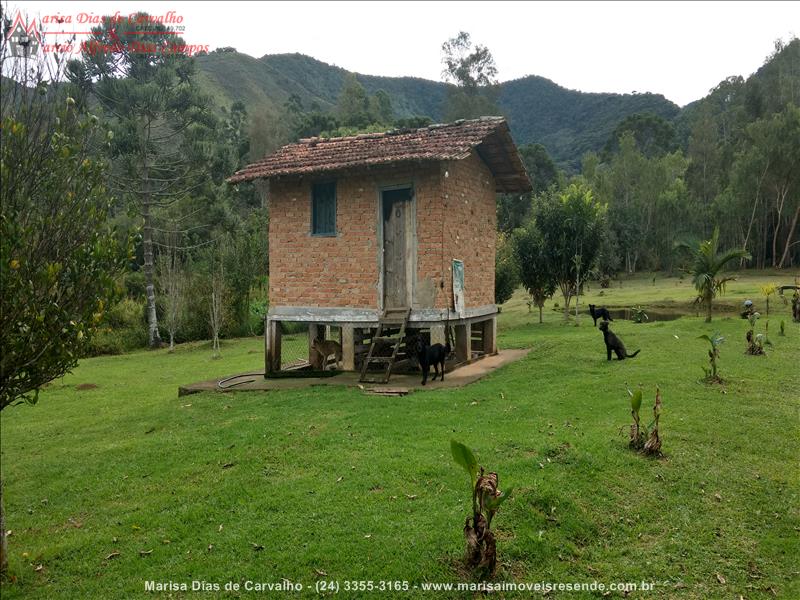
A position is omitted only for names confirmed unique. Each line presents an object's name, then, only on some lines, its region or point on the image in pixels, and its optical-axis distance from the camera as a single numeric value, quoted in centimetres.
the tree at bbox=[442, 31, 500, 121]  6794
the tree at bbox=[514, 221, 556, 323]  2419
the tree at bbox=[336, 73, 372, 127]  6775
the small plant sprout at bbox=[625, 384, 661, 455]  702
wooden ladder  1230
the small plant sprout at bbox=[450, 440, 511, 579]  470
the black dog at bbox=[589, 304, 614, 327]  1435
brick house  1286
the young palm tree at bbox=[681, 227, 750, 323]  1844
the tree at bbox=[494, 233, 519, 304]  2536
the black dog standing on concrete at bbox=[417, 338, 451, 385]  1216
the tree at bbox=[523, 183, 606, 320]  2309
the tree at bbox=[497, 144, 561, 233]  5647
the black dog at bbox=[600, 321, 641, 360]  1305
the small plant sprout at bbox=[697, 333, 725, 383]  1015
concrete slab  1193
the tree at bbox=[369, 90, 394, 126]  7000
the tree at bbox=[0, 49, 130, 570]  487
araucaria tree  2741
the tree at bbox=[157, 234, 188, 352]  2517
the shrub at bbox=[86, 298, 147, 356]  2572
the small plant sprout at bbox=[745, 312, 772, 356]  1320
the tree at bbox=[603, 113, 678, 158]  7069
